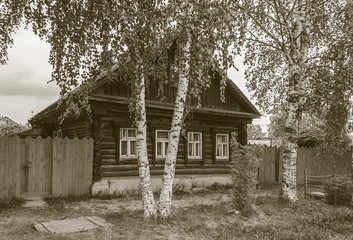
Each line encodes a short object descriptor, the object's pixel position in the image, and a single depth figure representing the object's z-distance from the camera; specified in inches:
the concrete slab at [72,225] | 284.3
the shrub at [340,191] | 429.4
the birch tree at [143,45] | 291.7
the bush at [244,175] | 360.8
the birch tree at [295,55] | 439.2
